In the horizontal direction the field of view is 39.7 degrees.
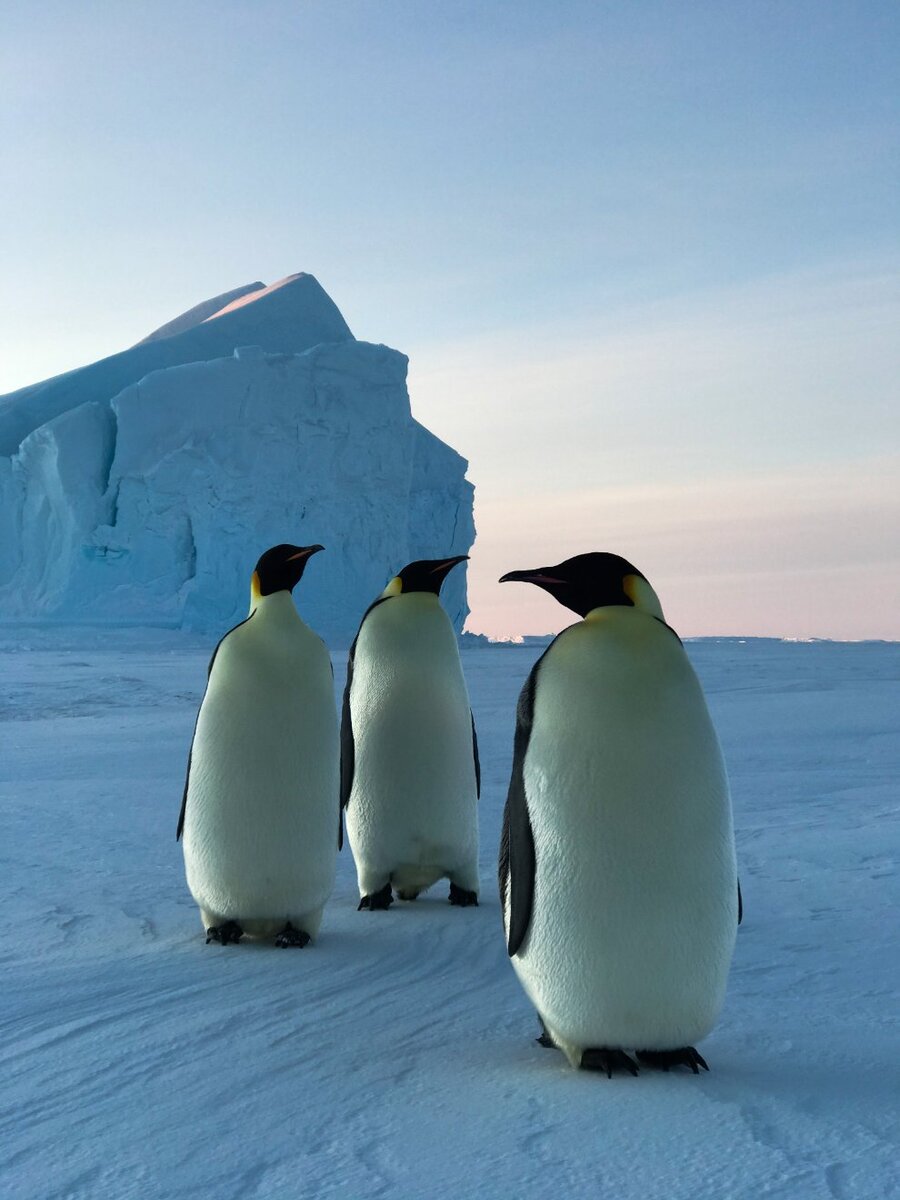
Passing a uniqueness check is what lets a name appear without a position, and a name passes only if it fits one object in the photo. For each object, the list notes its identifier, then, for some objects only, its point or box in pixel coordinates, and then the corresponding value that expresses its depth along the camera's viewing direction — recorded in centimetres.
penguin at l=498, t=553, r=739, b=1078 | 217
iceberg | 2156
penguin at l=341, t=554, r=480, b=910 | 409
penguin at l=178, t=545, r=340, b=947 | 347
